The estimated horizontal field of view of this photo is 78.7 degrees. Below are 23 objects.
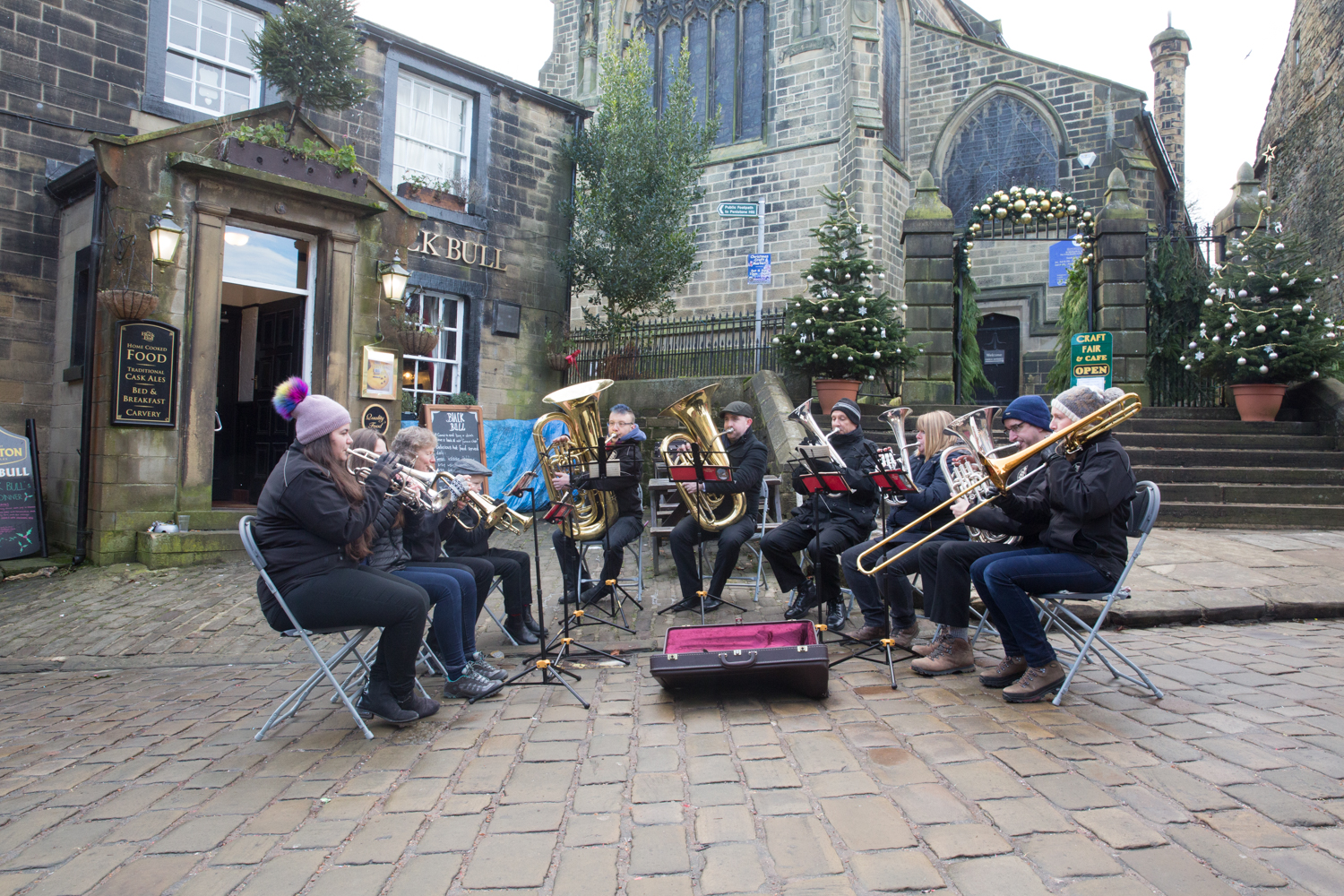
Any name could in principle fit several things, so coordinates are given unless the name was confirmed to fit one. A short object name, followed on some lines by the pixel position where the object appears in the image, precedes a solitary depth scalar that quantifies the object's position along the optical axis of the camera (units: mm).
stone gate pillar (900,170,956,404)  12047
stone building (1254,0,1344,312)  17625
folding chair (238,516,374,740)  3842
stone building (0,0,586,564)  8312
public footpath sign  11430
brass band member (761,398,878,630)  5770
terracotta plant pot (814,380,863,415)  11062
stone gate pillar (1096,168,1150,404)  12000
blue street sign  11906
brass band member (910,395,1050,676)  4602
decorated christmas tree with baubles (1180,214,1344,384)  10086
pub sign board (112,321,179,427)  8148
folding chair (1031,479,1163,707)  4105
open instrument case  4059
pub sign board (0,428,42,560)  8336
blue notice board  18875
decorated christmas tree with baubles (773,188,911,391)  11031
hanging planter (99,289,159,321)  7996
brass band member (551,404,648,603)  6266
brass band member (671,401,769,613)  6160
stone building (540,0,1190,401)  18469
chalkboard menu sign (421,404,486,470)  10133
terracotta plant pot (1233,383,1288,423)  10438
